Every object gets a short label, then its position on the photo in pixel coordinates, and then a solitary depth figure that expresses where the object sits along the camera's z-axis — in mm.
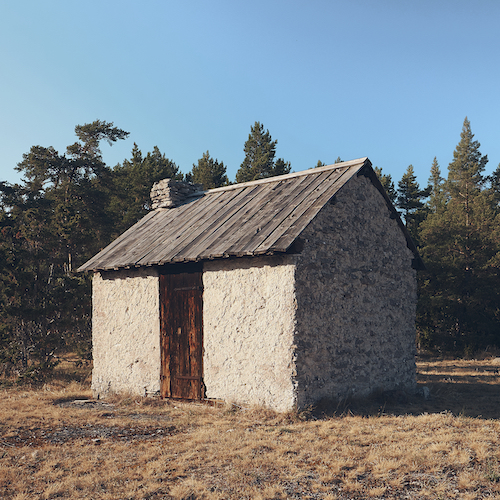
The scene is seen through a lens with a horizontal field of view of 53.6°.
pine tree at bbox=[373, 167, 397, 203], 30625
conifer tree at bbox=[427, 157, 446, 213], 31656
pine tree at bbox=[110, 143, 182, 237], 26250
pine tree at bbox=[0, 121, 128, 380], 14305
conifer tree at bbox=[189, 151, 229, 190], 30994
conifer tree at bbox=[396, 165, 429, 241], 31391
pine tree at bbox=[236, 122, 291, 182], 29109
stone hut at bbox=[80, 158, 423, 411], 8992
